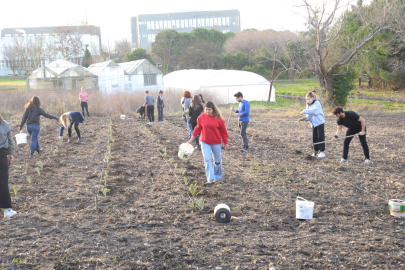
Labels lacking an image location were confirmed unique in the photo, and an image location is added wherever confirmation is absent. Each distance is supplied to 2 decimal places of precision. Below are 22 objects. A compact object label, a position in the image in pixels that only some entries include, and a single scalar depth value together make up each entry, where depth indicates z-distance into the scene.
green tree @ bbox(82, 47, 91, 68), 50.68
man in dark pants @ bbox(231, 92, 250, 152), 9.38
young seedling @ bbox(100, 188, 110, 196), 6.33
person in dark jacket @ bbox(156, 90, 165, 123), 17.00
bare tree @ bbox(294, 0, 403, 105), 20.45
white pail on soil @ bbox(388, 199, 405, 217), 5.14
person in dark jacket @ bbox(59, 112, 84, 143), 11.16
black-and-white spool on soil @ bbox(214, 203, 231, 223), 5.03
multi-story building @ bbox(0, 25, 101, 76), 56.31
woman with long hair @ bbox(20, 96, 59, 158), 9.26
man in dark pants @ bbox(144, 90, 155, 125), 17.00
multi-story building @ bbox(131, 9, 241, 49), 111.56
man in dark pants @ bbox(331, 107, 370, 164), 7.90
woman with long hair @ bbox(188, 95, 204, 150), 9.15
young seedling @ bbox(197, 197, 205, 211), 5.49
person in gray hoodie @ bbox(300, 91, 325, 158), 8.69
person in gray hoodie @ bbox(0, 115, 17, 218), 5.33
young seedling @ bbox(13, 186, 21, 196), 6.29
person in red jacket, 6.81
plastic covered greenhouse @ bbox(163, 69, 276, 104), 28.29
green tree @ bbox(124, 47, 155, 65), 47.50
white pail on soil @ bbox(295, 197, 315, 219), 5.04
